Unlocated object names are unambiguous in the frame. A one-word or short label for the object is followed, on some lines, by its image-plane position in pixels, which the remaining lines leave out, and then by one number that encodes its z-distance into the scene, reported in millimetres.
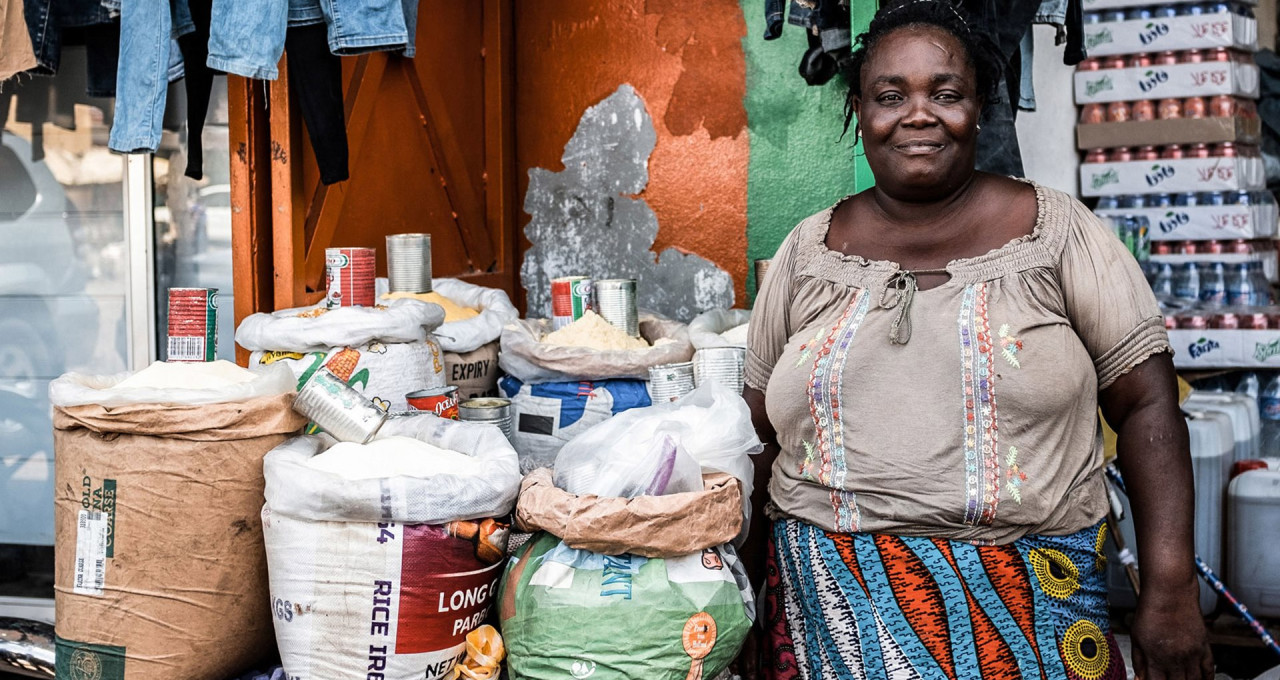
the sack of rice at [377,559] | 2129
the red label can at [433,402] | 2750
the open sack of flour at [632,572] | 2111
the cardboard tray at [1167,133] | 5195
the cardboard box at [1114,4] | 5246
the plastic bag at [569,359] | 3129
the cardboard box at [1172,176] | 5223
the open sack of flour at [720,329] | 3230
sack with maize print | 2713
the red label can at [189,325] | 2453
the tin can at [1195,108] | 5242
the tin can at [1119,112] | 5379
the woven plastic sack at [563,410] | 3150
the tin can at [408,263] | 3262
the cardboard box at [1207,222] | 5238
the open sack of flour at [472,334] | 3254
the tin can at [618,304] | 3383
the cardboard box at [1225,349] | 4957
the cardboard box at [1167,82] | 5199
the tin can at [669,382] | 2898
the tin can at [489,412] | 2789
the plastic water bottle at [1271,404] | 5022
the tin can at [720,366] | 2941
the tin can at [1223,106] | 5191
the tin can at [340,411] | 2334
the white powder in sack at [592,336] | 3223
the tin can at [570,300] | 3418
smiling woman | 1940
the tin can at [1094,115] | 5406
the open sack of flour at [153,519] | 2258
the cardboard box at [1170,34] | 5195
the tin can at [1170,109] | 5285
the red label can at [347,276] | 2836
